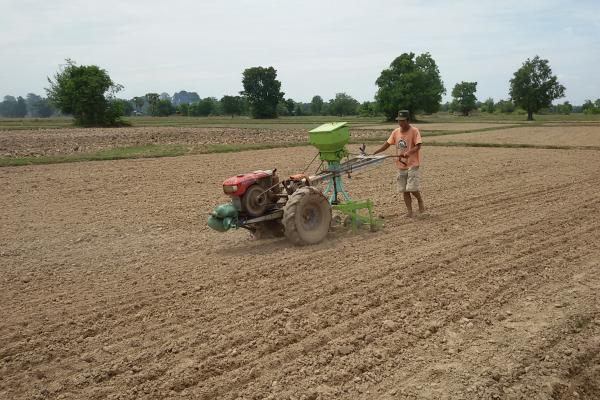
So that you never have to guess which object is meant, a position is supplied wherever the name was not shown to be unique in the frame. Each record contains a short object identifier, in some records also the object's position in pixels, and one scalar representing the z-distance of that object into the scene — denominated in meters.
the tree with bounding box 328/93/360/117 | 111.94
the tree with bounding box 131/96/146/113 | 149.38
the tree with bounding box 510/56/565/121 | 65.19
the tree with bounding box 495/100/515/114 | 106.36
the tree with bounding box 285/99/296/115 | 98.44
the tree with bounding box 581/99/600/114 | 88.87
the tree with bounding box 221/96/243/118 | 108.06
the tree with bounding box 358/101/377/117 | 90.22
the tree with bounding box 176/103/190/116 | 121.50
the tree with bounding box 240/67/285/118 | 88.88
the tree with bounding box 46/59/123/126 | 57.28
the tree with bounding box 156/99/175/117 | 112.38
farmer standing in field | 8.45
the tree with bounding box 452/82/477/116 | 98.00
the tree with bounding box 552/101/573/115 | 111.85
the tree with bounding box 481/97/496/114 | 111.00
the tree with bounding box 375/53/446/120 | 60.48
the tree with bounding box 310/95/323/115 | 124.93
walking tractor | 6.70
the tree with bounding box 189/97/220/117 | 115.25
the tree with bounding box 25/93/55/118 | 192.62
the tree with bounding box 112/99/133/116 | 59.41
